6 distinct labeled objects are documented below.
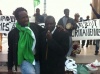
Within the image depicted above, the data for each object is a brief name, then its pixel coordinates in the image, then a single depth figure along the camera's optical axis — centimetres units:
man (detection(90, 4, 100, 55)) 643
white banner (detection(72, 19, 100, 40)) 626
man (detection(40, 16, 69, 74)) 250
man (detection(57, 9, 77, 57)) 555
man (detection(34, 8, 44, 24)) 659
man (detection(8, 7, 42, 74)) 260
